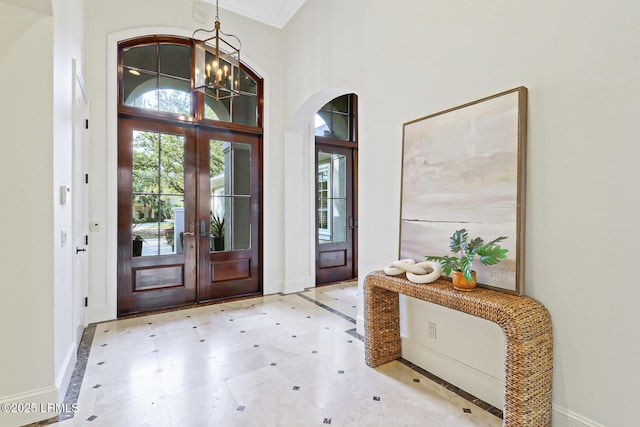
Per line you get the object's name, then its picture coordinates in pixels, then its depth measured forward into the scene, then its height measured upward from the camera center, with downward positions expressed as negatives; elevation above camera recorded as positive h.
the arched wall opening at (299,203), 4.84 +0.10
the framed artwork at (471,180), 1.96 +0.21
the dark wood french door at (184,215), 3.89 -0.08
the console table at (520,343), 1.67 -0.73
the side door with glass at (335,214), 5.38 -0.08
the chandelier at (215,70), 2.64 +1.20
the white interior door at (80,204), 2.78 +0.05
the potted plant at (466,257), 1.92 -0.29
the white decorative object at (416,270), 2.26 -0.46
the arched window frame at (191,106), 3.87 +1.42
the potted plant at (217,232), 4.41 -0.33
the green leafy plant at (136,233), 3.91 -0.31
